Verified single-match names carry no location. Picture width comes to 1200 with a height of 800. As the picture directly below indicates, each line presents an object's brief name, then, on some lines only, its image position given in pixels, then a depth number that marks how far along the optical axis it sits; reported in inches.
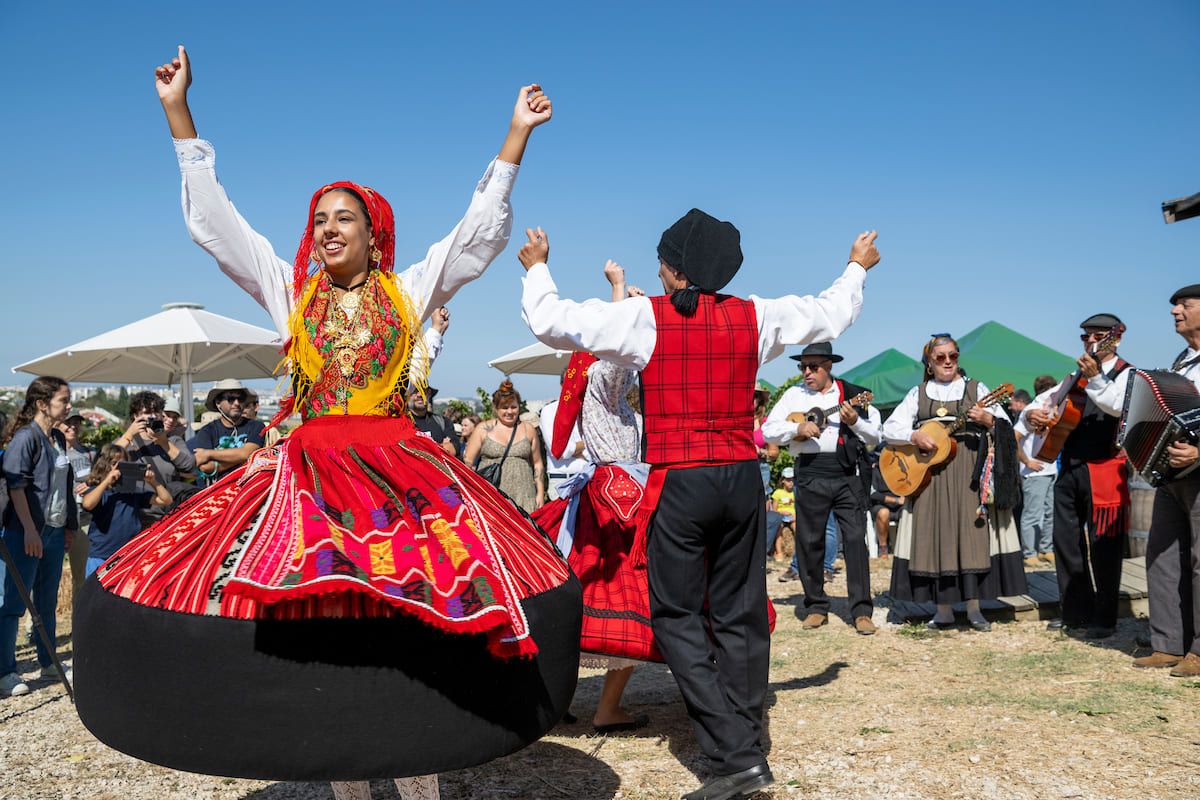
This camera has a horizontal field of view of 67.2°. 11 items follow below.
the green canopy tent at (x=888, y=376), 538.6
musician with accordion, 198.8
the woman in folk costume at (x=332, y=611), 86.5
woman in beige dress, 310.7
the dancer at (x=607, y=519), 163.2
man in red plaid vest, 133.8
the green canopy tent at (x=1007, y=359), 493.0
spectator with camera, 242.7
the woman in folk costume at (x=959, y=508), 256.1
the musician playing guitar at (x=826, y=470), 269.1
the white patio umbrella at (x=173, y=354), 371.2
